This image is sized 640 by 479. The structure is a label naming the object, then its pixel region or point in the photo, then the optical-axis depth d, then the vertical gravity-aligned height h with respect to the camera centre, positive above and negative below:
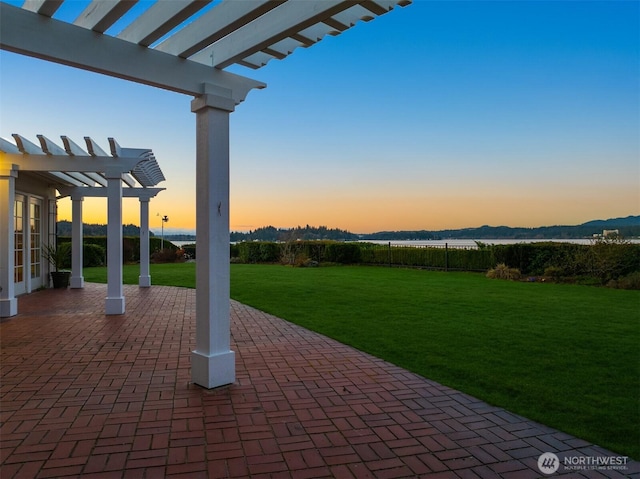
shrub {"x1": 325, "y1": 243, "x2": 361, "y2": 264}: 21.42 -0.45
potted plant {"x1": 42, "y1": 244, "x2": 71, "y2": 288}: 11.79 -0.58
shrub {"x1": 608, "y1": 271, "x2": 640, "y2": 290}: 11.19 -1.14
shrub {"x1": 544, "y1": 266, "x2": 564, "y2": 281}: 13.15 -0.99
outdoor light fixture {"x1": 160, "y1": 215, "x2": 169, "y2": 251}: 24.64 +1.42
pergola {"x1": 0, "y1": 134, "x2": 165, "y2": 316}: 7.61 +1.52
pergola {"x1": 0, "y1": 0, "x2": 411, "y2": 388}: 2.98 +1.60
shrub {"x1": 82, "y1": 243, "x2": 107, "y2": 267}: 20.00 -0.43
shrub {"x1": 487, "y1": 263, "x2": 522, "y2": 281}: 13.76 -1.05
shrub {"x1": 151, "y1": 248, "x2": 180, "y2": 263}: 23.89 -0.62
